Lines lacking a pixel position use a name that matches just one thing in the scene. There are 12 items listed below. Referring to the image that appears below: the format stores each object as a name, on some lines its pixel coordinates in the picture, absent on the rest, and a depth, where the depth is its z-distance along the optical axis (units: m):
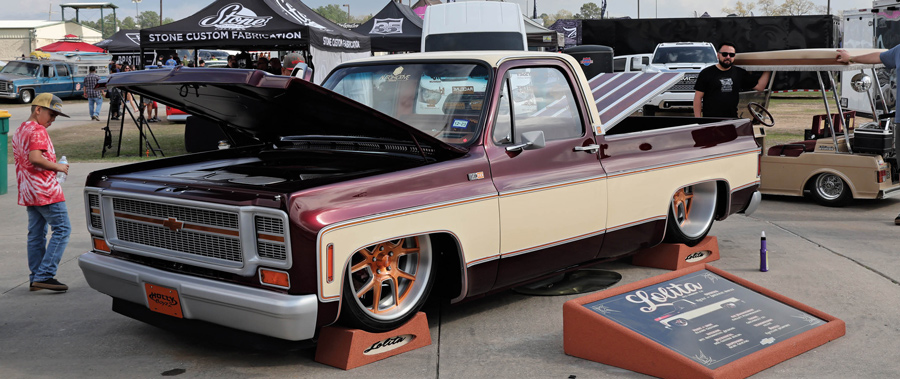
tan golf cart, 9.45
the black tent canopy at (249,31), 15.65
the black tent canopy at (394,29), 20.95
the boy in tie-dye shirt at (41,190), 6.21
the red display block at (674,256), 6.96
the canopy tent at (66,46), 65.25
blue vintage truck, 33.06
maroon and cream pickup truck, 4.34
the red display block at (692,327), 4.45
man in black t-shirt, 9.79
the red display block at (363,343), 4.68
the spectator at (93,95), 24.73
